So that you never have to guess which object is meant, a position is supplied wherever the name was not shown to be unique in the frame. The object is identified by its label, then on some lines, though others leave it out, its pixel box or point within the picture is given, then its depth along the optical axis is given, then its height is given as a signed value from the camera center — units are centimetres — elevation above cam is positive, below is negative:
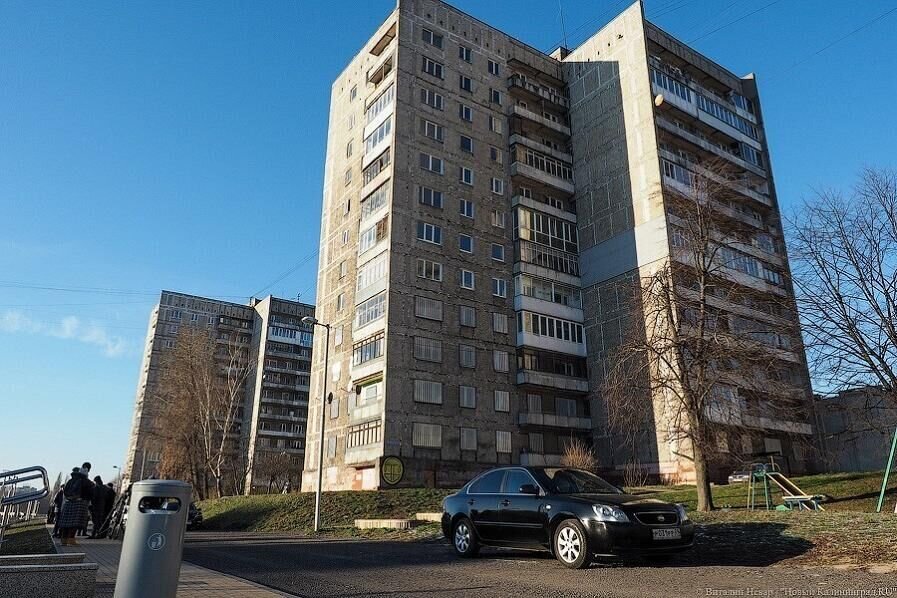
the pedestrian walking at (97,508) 1956 -45
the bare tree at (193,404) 4522 +615
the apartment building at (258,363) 8081 +1678
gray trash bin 529 -40
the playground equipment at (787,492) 1714 -4
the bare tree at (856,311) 1903 +527
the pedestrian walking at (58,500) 2475 -26
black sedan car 885 -38
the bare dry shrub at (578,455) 3712 +215
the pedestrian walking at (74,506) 1540 -31
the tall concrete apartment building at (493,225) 3959 +1822
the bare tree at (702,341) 1764 +409
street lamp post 2174 +1
